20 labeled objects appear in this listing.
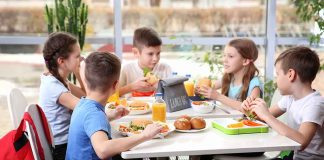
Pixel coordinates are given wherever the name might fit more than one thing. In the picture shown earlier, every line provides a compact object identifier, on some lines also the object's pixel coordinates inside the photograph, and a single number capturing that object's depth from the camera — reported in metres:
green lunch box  2.08
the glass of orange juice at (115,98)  2.79
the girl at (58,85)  2.55
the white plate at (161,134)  1.99
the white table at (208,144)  1.81
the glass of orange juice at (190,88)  2.96
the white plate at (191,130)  2.10
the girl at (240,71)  2.88
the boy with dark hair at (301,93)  2.23
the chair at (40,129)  2.06
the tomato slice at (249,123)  2.15
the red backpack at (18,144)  1.79
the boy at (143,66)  3.08
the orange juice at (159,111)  2.29
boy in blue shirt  1.81
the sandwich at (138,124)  2.09
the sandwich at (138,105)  2.54
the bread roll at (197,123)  2.14
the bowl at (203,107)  2.53
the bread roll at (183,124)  2.11
